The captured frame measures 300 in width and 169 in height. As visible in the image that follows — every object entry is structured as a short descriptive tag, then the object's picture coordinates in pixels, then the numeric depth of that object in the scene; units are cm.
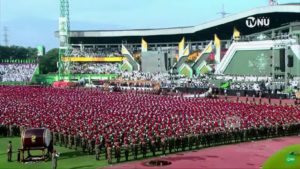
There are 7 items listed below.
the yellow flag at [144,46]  8981
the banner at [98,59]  9819
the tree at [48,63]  11200
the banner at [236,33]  7489
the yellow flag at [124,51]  8750
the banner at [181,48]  8075
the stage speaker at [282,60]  5603
